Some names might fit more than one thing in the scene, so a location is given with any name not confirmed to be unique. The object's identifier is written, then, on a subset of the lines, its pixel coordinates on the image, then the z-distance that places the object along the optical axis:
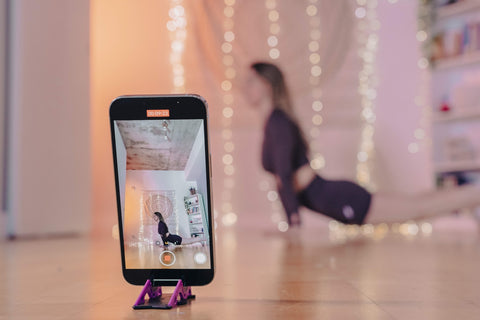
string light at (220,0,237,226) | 4.04
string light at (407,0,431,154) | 3.97
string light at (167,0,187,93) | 3.93
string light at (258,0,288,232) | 4.04
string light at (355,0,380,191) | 4.08
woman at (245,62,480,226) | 2.69
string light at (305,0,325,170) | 4.07
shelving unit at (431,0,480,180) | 3.49
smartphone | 0.83
